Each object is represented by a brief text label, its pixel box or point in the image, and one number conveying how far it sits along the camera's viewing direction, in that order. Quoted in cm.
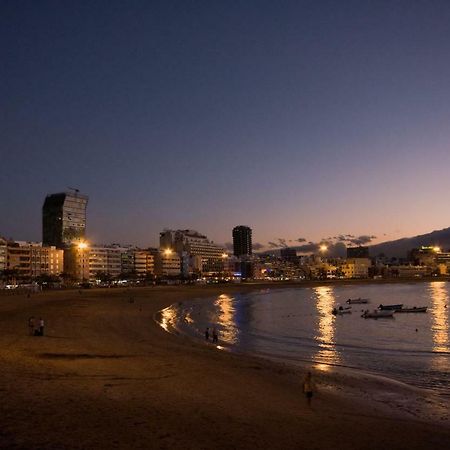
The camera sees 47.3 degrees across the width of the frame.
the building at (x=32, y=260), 16400
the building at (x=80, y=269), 19535
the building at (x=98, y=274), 18725
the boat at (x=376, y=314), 6619
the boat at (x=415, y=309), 7500
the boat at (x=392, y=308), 7549
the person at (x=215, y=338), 3905
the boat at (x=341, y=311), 7137
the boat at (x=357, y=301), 9700
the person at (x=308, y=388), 1934
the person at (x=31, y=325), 3568
